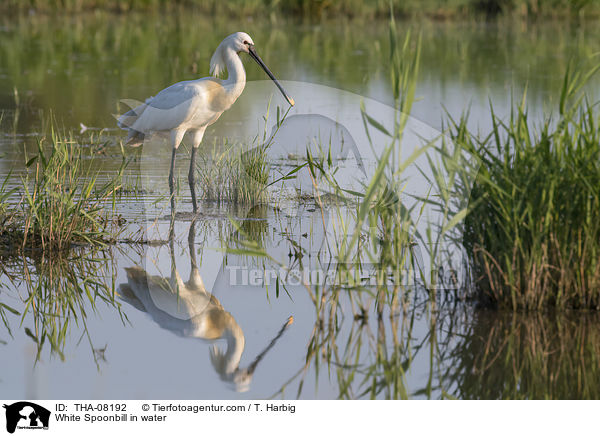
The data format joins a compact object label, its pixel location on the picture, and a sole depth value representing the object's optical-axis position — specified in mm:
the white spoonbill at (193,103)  14687
